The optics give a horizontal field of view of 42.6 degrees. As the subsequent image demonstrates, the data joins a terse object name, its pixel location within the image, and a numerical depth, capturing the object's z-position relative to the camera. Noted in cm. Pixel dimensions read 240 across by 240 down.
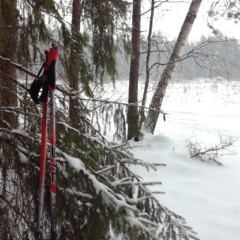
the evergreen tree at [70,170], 155
